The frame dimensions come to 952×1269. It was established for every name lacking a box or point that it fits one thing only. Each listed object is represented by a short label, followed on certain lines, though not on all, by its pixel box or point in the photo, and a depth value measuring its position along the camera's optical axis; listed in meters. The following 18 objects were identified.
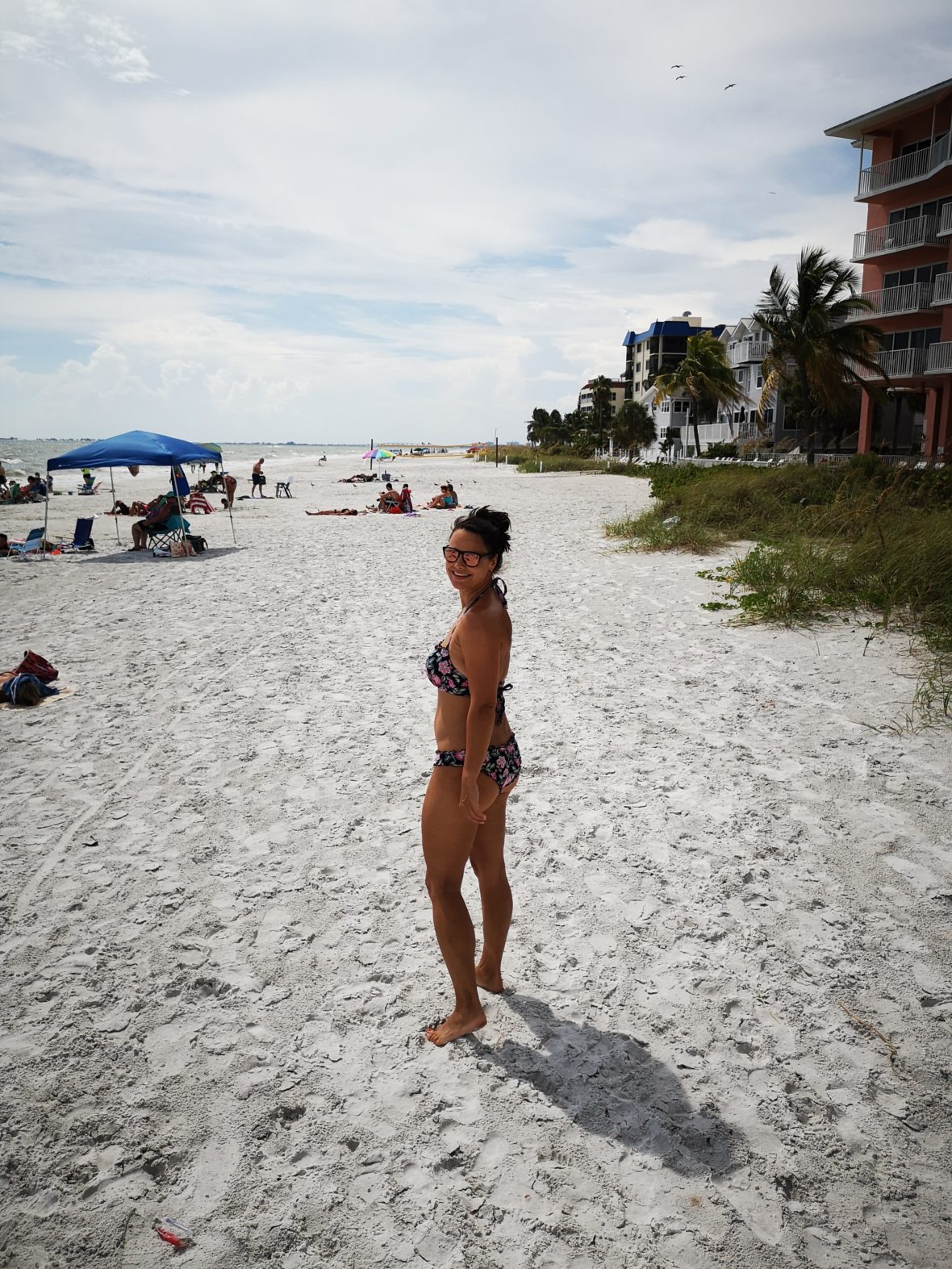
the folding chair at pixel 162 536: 16.47
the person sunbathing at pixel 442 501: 25.81
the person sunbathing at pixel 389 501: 24.78
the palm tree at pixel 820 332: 27.88
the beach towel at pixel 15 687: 6.73
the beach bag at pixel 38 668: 7.07
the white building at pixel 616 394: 90.80
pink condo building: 26.42
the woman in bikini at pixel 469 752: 2.65
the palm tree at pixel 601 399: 74.75
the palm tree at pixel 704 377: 42.88
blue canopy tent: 14.19
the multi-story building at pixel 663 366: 62.72
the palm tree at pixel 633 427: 64.25
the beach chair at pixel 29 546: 15.70
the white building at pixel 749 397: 45.38
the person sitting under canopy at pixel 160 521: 16.64
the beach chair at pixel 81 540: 16.70
